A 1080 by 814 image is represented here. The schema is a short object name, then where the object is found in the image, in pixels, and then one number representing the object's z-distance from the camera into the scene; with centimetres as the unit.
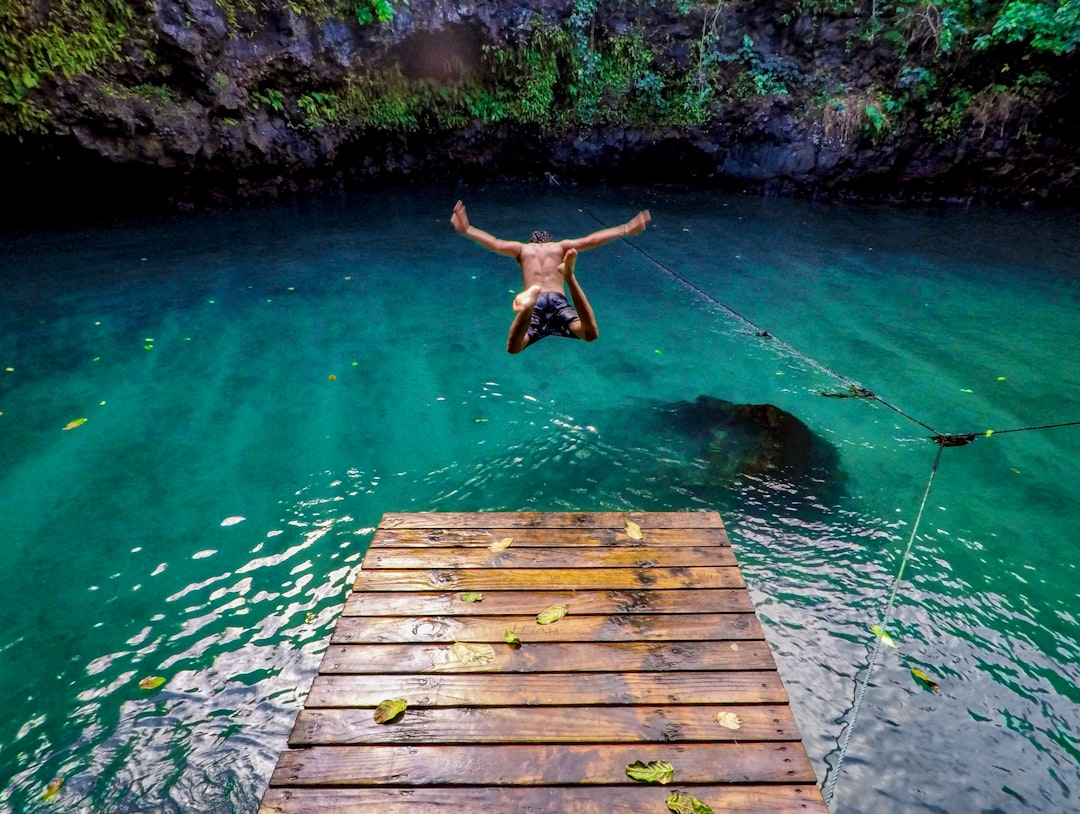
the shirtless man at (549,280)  396
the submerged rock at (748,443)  436
